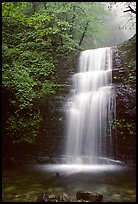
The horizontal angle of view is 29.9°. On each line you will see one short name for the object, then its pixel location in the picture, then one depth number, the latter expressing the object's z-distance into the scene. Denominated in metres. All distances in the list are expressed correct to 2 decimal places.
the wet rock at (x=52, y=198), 4.71
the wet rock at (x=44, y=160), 8.95
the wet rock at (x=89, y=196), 4.98
